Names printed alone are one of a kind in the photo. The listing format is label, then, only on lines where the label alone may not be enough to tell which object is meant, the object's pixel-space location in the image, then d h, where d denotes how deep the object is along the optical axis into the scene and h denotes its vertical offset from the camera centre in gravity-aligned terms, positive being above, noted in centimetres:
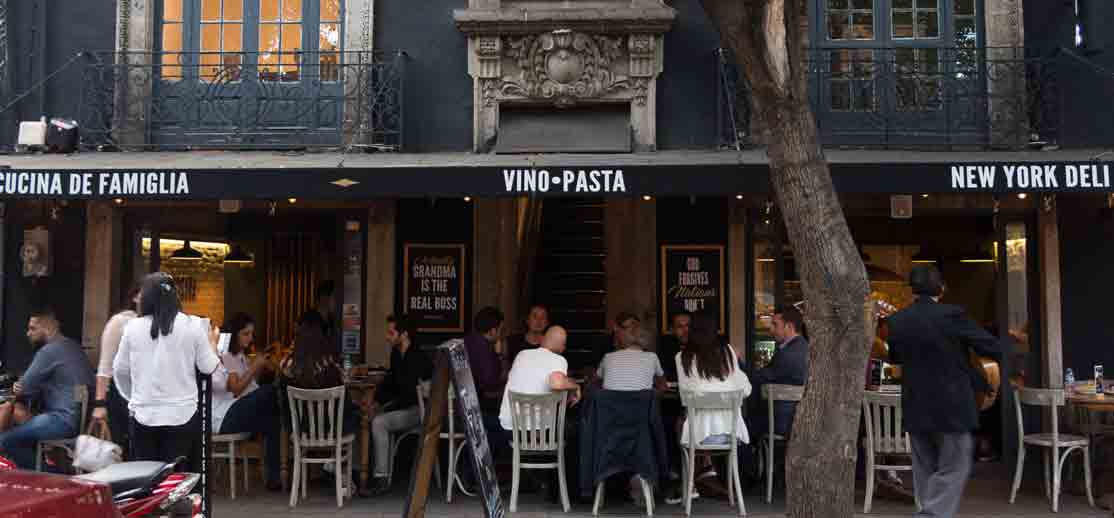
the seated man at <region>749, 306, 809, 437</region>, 835 -52
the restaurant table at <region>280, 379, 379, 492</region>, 851 -105
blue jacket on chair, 771 -99
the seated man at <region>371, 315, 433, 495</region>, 849 -77
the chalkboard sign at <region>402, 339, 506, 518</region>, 602 -81
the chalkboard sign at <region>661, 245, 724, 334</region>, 1023 +22
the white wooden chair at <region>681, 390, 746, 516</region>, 770 -88
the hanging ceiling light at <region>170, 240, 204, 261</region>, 1084 +54
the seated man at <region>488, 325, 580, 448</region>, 792 -55
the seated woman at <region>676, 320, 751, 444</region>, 782 -59
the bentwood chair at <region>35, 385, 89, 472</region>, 779 -106
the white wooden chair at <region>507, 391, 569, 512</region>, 783 -97
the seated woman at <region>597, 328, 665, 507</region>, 786 -53
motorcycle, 454 -88
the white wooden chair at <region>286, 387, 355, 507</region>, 795 -99
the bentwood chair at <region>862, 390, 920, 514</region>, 787 -102
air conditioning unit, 966 +161
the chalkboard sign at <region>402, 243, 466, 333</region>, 1034 +16
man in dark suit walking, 616 -50
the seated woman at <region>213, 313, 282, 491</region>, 838 -80
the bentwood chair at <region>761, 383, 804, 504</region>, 819 -76
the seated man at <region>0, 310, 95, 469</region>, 779 -71
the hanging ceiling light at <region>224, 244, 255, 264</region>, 1136 +52
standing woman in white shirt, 593 -38
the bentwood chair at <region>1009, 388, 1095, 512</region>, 794 -110
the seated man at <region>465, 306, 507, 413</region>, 850 -46
